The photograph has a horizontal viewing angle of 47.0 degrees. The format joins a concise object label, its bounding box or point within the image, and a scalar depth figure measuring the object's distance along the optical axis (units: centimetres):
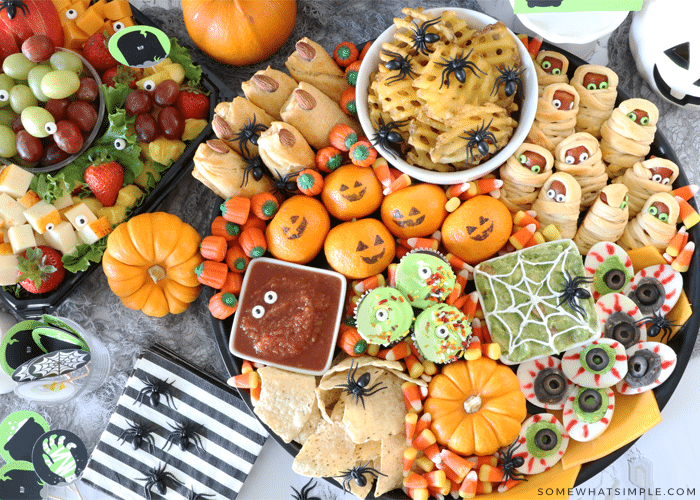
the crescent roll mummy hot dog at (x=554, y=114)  68
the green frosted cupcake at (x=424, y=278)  66
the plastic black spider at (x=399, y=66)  64
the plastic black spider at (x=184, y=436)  73
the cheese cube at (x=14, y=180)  72
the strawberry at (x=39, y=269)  72
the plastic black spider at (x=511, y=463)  65
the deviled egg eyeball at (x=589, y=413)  65
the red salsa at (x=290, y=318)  67
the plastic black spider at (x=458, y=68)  62
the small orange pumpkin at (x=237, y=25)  73
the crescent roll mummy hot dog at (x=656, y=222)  67
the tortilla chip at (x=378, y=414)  65
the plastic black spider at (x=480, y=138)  63
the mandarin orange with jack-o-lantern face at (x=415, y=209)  67
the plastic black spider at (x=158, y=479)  73
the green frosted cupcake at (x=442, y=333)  65
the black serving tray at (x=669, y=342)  66
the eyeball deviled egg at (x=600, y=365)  66
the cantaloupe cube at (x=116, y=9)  76
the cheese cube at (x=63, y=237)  73
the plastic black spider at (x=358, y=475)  66
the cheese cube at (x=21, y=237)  72
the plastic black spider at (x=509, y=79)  64
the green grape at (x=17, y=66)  72
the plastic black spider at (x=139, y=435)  74
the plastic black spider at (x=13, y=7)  72
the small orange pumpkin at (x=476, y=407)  65
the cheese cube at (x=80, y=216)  73
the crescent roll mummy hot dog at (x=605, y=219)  67
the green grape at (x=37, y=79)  72
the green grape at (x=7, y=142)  72
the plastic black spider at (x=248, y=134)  68
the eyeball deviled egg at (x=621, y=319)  67
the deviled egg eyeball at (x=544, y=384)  67
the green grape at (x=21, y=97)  72
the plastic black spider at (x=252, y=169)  68
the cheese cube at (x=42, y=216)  72
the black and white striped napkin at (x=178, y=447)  74
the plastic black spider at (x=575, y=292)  65
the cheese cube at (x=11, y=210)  72
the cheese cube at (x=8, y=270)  72
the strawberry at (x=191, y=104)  75
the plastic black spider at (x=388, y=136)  65
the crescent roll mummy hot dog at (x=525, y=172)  67
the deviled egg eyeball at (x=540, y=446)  66
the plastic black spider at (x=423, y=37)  64
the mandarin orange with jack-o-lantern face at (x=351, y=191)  68
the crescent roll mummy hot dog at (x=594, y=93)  69
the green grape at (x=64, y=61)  72
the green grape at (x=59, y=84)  71
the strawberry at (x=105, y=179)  73
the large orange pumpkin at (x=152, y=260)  69
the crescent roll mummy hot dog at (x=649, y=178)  68
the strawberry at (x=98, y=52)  75
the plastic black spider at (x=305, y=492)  75
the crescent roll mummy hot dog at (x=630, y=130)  68
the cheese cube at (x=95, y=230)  73
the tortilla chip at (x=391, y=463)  66
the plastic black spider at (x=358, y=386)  65
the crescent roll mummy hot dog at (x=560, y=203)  67
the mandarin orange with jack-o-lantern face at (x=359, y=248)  67
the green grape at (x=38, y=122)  71
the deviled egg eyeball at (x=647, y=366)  65
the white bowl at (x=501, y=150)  65
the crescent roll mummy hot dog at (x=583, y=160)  68
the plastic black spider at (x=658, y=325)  66
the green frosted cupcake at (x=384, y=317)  65
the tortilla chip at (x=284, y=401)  66
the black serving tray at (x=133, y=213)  74
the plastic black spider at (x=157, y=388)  74
